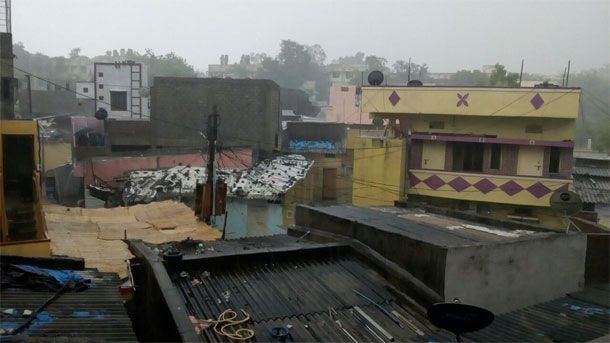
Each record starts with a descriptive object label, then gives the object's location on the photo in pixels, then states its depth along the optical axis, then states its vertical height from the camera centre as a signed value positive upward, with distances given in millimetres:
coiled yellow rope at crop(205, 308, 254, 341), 6109 -2469
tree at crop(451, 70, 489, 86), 62659 +6782
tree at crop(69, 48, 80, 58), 103256 +12167
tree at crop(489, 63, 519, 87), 35250 +3619
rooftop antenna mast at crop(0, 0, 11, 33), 15476 +2901
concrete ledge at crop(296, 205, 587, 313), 7176 -1895
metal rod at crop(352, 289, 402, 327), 6964 -2514
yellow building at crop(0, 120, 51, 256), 12820 -1903
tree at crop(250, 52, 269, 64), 119238 +14422
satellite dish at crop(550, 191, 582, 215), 11875 -1564
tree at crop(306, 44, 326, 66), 117312 +15618
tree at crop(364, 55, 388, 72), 99625 +12177
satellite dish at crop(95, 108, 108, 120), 29073 -1
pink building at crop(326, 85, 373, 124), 50562 +1677
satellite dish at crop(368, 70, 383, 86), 25500 +2301
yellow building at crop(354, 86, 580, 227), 21797 -637
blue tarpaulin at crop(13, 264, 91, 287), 6434 -2029
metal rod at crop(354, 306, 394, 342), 6580 -2578
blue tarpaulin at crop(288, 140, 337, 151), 33281 -1426
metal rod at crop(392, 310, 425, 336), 6804 -2598
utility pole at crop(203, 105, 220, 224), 15738 -1182
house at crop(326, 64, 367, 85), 92438 +9160
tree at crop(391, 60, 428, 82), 86625 +9638
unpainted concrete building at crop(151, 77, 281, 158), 29586 +463
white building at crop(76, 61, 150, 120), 39972 +2036
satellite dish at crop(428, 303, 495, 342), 4727 -1696
